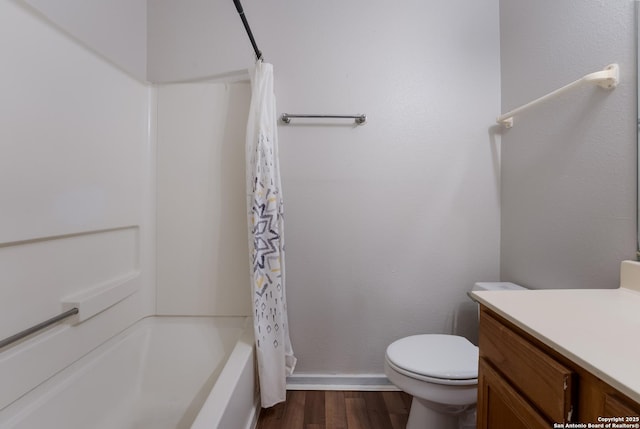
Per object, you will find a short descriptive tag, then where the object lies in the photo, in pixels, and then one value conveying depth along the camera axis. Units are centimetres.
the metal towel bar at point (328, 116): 145
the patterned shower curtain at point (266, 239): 124
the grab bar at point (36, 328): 79
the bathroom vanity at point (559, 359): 44
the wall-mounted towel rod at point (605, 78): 89
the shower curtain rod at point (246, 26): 97
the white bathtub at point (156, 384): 89
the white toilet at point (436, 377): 96
